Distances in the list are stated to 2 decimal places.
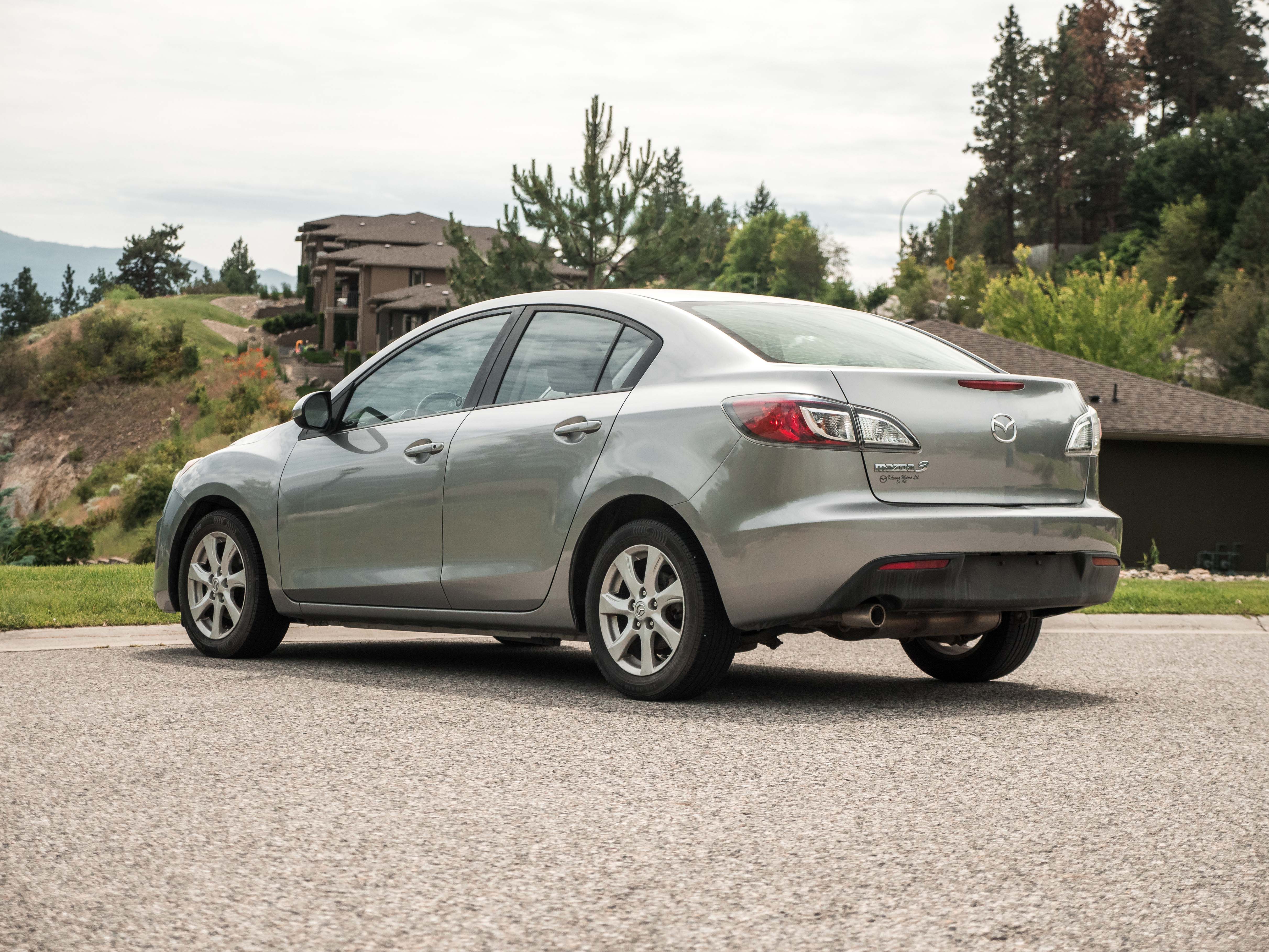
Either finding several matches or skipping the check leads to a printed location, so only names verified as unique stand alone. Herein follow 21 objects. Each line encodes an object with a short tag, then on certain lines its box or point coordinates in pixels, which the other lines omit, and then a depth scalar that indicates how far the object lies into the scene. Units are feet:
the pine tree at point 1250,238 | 228.43
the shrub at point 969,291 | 247.70
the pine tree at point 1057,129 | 295.07
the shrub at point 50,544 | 80.94
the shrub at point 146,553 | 114.16
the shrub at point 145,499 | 159.84
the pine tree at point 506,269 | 132.36
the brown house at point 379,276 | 250.78
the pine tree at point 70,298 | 492.13
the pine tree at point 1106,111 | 294.87
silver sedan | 17.92
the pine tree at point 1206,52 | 287.48
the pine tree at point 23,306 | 424.05
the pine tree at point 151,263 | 446.60
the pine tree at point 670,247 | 134.82
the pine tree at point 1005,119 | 310.04
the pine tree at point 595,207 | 133.39
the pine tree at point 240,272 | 416.26
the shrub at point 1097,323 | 154.20
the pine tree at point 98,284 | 452.35
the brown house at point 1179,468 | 109.60
